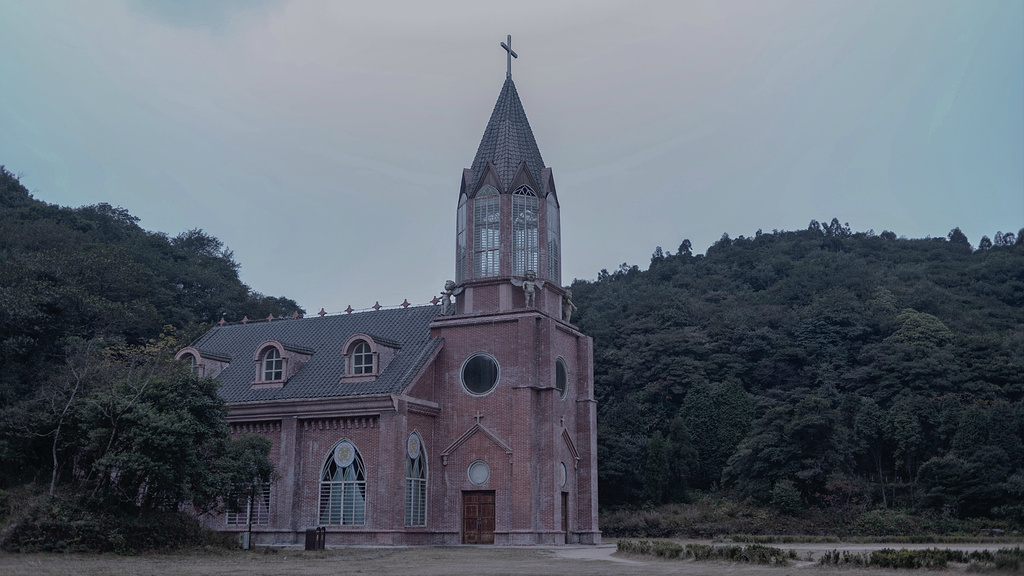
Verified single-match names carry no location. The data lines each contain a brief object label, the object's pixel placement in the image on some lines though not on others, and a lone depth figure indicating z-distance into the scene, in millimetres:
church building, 33281
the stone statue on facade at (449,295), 37375
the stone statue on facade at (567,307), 38094
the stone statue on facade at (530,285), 35594
